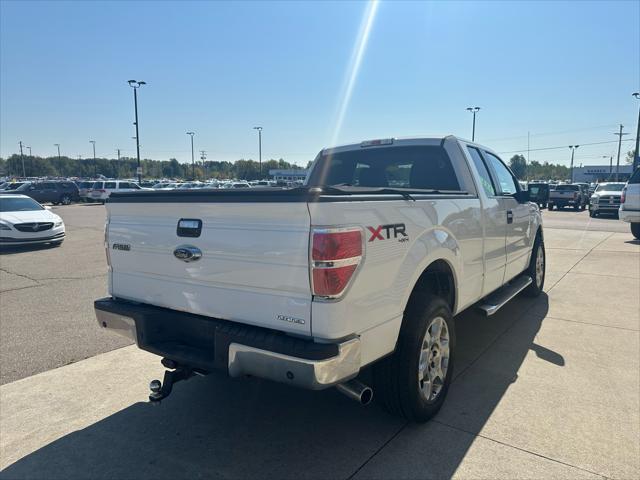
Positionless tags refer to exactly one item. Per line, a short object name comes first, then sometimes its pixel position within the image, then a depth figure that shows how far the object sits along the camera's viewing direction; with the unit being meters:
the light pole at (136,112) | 36.34
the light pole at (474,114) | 49.31
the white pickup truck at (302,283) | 2.30
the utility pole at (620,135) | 82.80
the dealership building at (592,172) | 107.75
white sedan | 11.31
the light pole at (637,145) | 34.47
